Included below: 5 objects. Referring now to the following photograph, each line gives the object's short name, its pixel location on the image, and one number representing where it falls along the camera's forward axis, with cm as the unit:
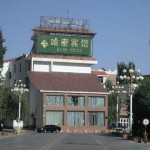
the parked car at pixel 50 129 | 8381
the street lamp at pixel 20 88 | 7344
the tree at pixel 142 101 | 5784
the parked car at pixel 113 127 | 8851
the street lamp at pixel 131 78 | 4895
